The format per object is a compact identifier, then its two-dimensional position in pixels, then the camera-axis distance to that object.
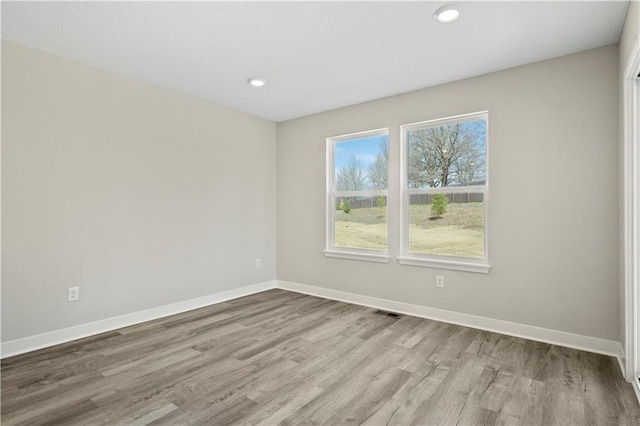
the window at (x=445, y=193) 3.44
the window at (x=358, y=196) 4.19
